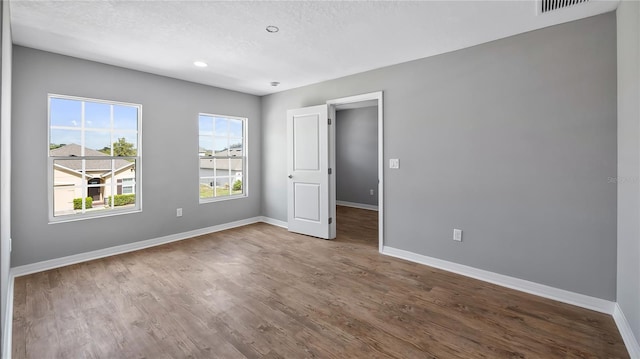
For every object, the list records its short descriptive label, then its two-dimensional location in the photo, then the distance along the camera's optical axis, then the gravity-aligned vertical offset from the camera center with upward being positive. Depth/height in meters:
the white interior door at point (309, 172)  4.39 +0.09
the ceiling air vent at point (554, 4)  2.16 +1.30
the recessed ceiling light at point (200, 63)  3.56 +1.41
